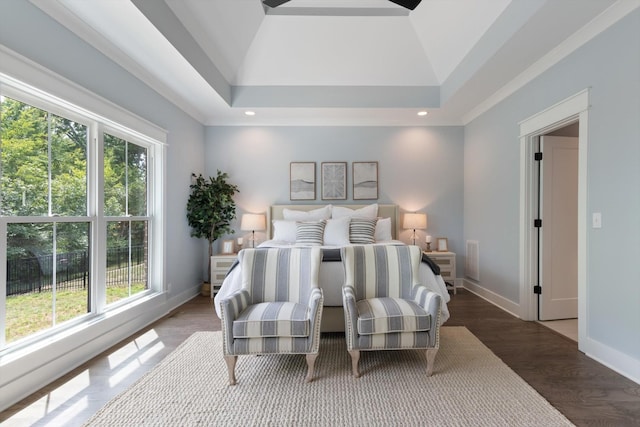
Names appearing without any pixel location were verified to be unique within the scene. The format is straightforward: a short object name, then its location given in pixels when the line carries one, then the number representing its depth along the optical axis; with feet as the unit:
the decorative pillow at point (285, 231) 13.83
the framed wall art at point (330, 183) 15.72
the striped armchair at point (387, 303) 6.65
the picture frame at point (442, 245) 14.96
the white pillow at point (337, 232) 13.04
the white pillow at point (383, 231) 13.92
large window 6.29
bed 8.57
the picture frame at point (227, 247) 14.58
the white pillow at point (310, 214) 14.60
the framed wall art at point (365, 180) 15.66
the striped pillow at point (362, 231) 13.21
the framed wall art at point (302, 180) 15.67
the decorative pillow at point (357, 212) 14.42
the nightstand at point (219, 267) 13.71
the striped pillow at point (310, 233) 13.01
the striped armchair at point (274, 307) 6.44
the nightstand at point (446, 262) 14.17
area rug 5.47
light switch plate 7.54
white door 10.39
